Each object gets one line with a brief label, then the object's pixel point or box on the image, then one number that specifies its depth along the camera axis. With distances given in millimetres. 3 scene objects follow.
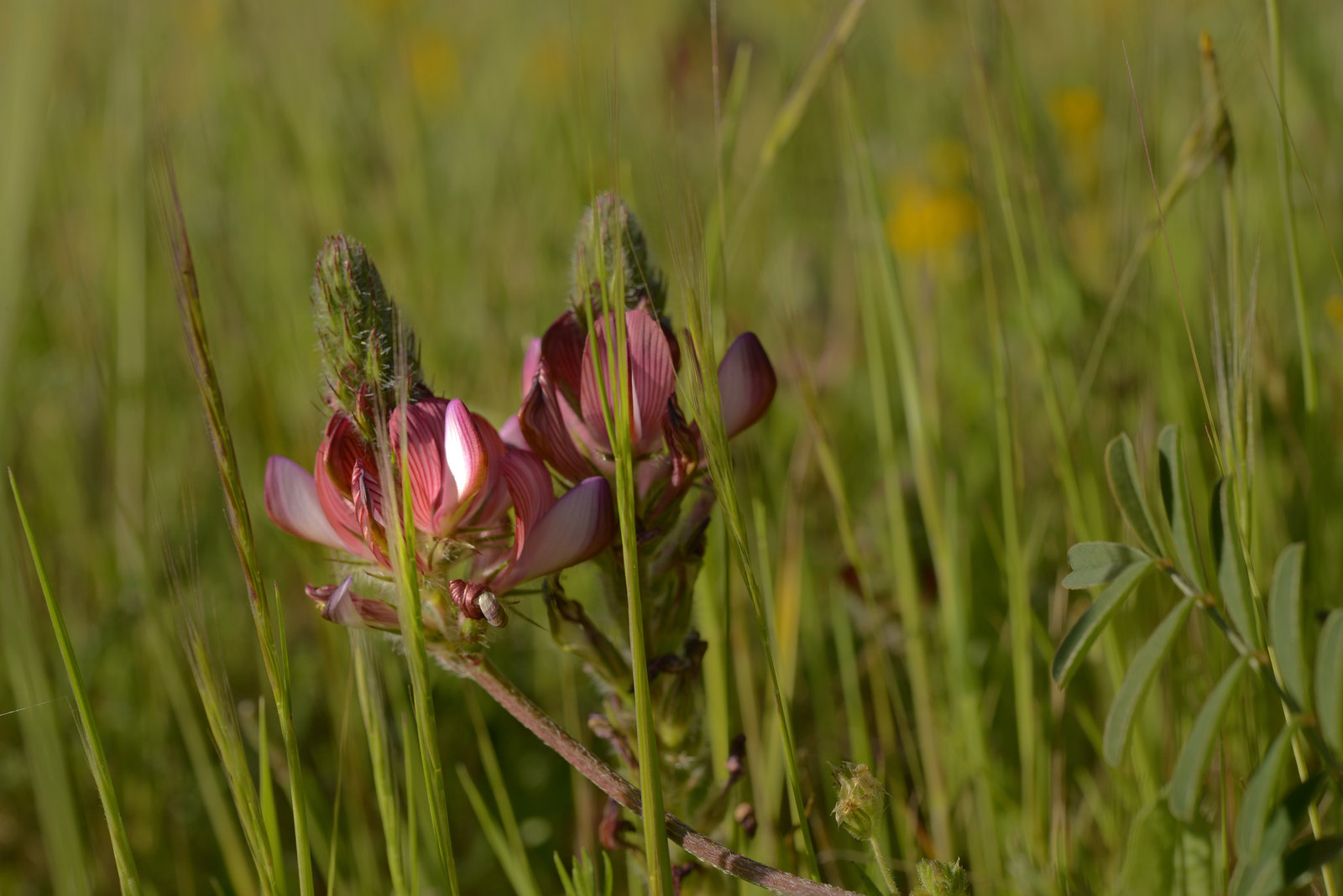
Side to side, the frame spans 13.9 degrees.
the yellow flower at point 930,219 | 997
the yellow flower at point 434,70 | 1505
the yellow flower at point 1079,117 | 1040
